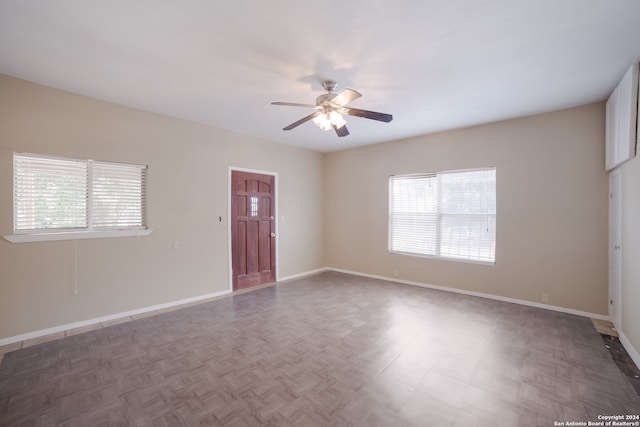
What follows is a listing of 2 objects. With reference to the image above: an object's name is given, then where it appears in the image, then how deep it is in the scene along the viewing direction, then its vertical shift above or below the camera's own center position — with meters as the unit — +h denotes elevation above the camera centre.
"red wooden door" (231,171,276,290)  4.85 -0.32
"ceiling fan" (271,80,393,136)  2.62 +1.04
